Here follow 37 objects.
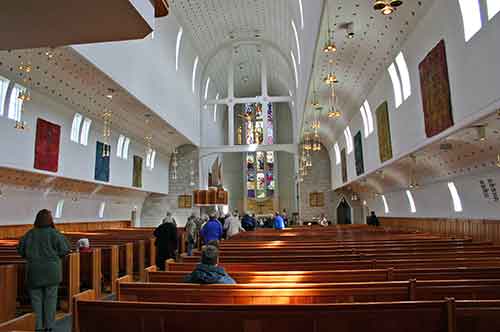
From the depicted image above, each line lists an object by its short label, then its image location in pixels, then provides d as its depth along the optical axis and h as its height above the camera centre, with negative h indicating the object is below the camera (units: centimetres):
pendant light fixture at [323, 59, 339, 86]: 956 +325
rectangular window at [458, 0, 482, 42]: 722 +359
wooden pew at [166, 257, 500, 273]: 531 -63
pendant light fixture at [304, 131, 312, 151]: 2488 +504
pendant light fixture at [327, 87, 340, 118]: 1127 +287
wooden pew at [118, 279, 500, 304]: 351 -64
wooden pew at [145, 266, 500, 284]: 429 -63
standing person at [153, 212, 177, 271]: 984 -45
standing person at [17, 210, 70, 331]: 484 -46
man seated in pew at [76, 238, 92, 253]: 788 -42
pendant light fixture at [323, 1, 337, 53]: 826 +475
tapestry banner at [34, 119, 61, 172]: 1266 +252
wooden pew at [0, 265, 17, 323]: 558 -93
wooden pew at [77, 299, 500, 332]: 235 -58
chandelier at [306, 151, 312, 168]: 2591 +409
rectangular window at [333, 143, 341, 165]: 2462 +387
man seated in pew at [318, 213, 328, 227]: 2570 -16
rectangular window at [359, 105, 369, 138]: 1672 +399
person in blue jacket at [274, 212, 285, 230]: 1938 -21
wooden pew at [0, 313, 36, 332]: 206 -52
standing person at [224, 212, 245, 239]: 1376 -22
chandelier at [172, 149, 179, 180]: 2674 +369
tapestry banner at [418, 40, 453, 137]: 854 +275
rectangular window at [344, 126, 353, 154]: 2048 +404
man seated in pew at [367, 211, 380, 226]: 1892 -17
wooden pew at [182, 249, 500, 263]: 620 -62
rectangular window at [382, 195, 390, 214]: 1866 +50
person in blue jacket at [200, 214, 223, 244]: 984 -24
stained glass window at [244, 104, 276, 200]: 3490 +474
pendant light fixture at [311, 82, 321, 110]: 1633 +515
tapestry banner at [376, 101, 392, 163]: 1315 +278
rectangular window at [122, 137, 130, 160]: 1982 +364
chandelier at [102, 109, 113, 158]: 1415 +414
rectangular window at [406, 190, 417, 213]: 1493 +51
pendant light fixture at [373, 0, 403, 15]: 507 +269
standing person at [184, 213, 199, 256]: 1299 -36
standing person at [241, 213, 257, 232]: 1923 -18
